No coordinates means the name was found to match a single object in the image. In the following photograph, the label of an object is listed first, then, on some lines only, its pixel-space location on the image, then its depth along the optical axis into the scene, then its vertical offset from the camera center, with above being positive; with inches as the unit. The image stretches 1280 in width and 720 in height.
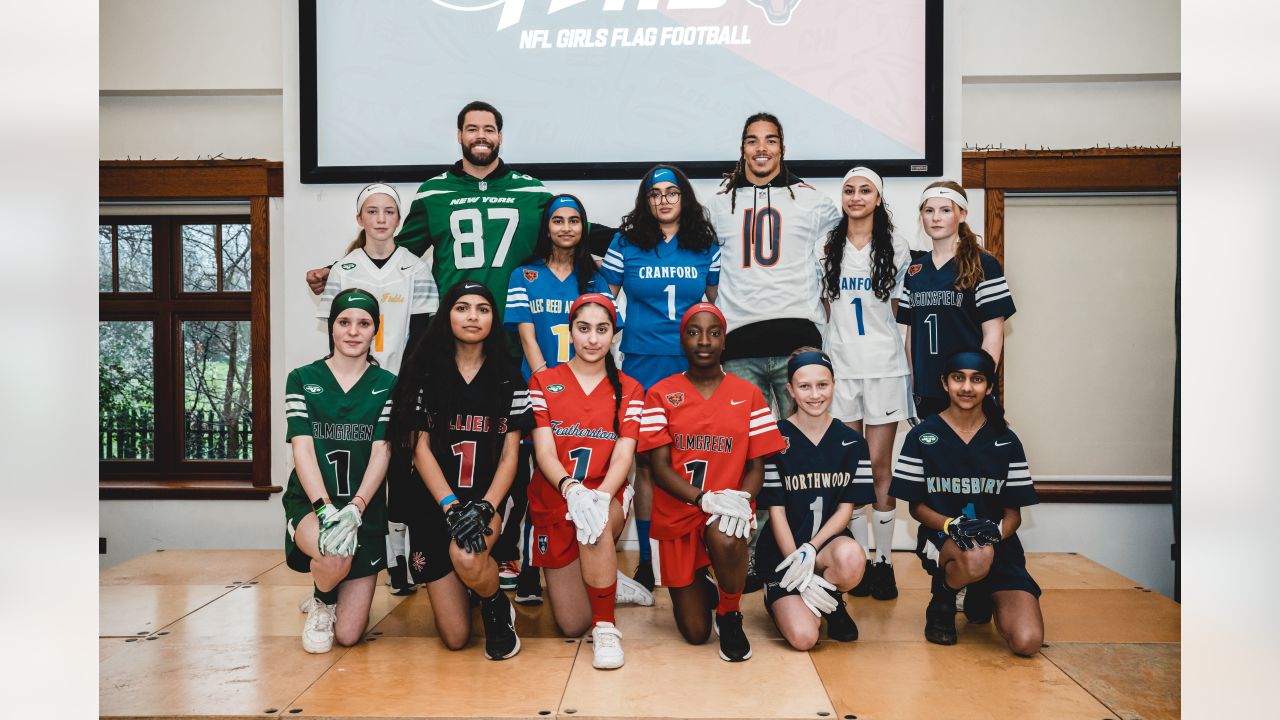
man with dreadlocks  142.8 +14.3
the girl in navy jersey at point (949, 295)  136.8 +8.8
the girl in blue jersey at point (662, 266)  139.5 +13.7
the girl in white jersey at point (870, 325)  144.4 +4.2
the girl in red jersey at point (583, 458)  115.4 -15.1
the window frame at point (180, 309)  196.2 +9.5
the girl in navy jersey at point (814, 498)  119.0 -21.2
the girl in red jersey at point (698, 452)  117.2 -14.2
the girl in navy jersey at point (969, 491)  118.6 -20.0
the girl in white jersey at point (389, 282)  145.0 +11.4
